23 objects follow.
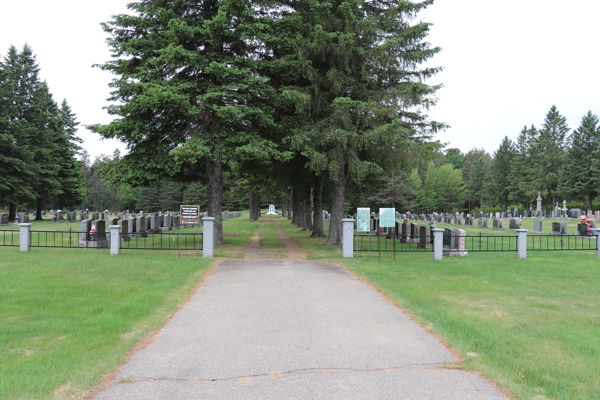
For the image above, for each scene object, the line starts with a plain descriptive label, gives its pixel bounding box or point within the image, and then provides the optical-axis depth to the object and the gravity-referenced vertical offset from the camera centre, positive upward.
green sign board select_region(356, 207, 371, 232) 17.31 -0.50
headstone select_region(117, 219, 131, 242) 18.98 -0.94
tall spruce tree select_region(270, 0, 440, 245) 17.16 +5.72
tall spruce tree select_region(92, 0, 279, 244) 15.92 +4.55
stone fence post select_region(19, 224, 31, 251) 15.20 -1.17
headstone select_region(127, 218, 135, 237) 20.50 -1.05
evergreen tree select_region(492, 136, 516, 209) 83.98 +7.54
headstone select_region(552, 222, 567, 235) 24.33 -1.11
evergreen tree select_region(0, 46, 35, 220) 35.94 +4.45
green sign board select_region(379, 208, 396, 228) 14.04 -0.33
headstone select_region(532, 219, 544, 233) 28.20 -1.21
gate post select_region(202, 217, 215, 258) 14.59 -1.20
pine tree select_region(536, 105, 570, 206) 72.19 +10.78
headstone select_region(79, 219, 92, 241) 17.42 -0.99
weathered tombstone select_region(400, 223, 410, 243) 21.94 -1.23
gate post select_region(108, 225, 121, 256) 14.83 -1.24
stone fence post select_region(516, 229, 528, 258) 14.88 -1.23
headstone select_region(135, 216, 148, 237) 22.72 -1.05
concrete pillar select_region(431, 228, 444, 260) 14.62 -1.27
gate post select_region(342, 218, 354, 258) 14.78 -1.19
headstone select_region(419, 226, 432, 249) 18.77 -1.42
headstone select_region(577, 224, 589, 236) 22.44 -1.07
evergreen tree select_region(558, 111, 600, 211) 58.31 +6.53
